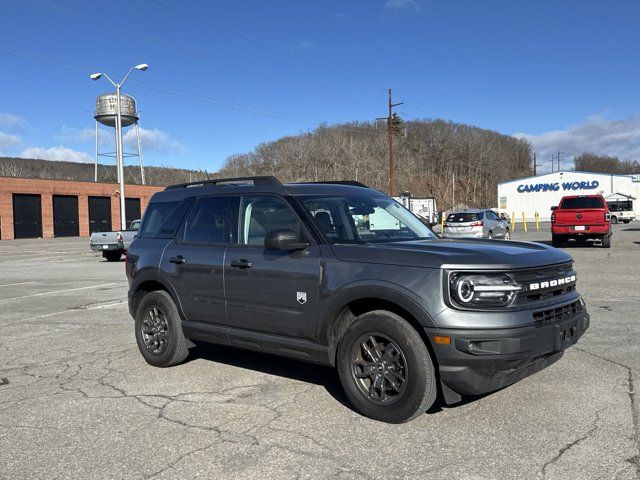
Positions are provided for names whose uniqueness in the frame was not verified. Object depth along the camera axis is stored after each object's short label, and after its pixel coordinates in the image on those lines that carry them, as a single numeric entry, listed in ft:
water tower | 204.33
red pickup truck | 67.10
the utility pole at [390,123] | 136.17
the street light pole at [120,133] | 101.24
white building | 235.81
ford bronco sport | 12.94
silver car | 75.15
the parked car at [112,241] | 69.97
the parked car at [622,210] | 181.47
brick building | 152.76
